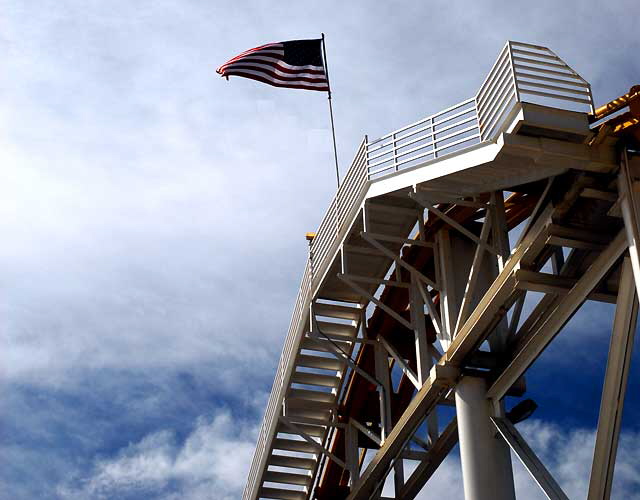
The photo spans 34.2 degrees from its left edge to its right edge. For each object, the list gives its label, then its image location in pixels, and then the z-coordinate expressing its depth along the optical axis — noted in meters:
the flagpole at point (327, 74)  32.88
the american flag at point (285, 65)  31.97
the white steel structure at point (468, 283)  22.19
